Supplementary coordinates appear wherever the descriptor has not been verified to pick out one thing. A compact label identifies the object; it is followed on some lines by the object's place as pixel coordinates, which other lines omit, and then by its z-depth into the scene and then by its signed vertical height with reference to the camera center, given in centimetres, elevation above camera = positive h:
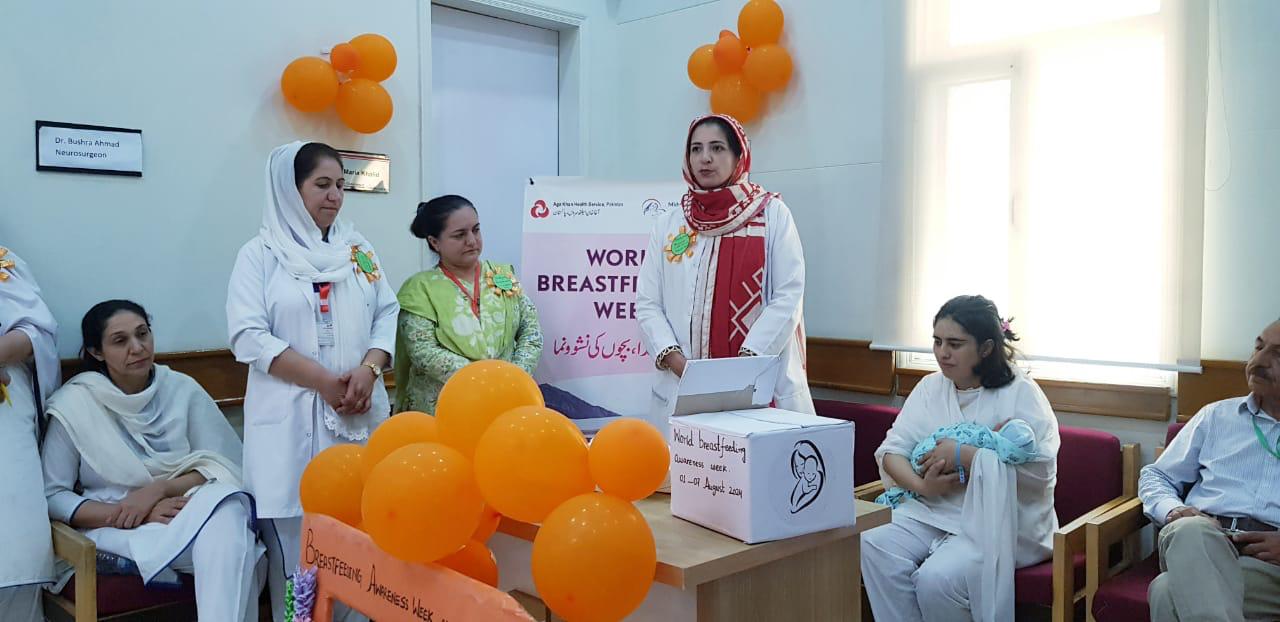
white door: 424 +77
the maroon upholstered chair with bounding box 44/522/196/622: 234 -87
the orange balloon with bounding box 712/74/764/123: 394 +77
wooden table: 133 -47
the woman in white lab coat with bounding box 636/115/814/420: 295 +1
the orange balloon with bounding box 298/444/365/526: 166 -39
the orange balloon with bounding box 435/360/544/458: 150 -21
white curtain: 285 +33
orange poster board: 125 -47
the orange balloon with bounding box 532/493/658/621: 121 -38
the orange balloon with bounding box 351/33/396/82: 349 +82
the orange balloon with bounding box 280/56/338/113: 337 +70
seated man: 219 -61
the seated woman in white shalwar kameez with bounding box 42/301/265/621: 248 -59
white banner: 363 -2
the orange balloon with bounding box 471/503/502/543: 151 -42
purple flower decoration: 160 -56
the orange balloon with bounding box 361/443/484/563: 130 -33
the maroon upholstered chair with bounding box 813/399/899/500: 344 -60
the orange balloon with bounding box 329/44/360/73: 344 +81
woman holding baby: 253 -63
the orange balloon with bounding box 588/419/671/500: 129 -26
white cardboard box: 137 -29
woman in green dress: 305 -14
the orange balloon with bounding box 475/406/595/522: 132 -28
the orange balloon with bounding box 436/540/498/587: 146 -47
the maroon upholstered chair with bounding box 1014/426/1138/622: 268 -64
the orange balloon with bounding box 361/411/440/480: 160 -29
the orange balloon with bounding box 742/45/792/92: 380 +87
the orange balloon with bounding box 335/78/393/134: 346 +64
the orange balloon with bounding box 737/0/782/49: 381 +106
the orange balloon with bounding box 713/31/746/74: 387 +95
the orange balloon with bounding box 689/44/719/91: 397 +90
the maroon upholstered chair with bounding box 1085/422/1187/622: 234 -81
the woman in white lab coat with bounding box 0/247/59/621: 241 -45
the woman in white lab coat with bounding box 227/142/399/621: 266 -21
